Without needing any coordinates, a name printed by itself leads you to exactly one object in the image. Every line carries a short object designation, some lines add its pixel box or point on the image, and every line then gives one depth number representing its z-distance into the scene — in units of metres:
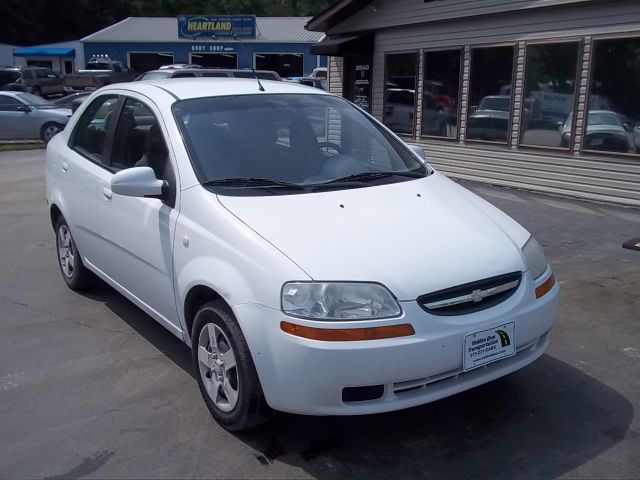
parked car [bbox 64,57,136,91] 35.12
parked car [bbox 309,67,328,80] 33.69
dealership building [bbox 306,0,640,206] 9.48
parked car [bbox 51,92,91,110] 22.08
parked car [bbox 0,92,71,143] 19.64
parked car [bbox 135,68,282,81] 15.61
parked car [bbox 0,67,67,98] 35.12
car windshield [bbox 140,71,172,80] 18.84
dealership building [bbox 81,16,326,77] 41.62
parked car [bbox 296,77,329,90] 25.97
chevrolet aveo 3.04
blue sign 41.38
